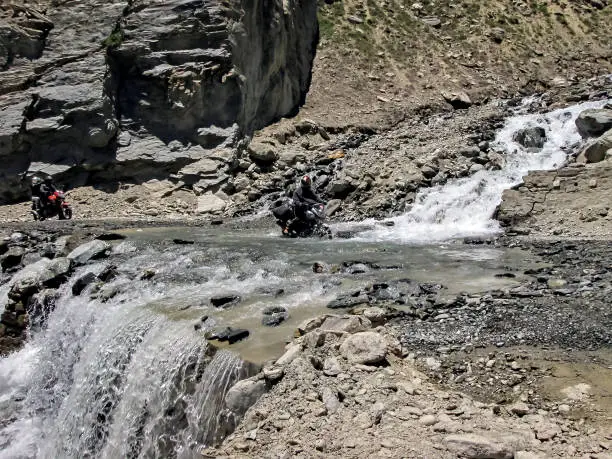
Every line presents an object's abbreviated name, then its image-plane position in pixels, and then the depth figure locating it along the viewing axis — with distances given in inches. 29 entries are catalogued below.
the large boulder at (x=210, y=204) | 895.7
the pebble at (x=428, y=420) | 207.3
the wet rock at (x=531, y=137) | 833.5
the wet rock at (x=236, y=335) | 315.9
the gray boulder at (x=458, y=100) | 1221.1
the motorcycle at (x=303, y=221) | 654.5
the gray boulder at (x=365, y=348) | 253.3
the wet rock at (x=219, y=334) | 318.3
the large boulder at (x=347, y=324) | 287.7
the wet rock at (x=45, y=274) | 482.3
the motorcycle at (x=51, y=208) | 840.8
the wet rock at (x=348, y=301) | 362.0
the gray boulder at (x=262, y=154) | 997.2
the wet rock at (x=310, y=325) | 305.9
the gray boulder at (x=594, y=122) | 753.0
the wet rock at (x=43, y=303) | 466.0
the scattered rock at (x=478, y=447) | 180.7
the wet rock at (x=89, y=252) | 534.8
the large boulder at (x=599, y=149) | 671.8
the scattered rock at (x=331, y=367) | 248.2
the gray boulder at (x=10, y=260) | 557.3
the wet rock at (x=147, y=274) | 474.6
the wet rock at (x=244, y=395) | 253.4
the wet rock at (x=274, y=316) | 342.6
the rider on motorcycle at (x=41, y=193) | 844.6
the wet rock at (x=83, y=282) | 458.6
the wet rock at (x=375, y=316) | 315.9
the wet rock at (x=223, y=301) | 388.8
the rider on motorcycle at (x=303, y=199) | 650.2
